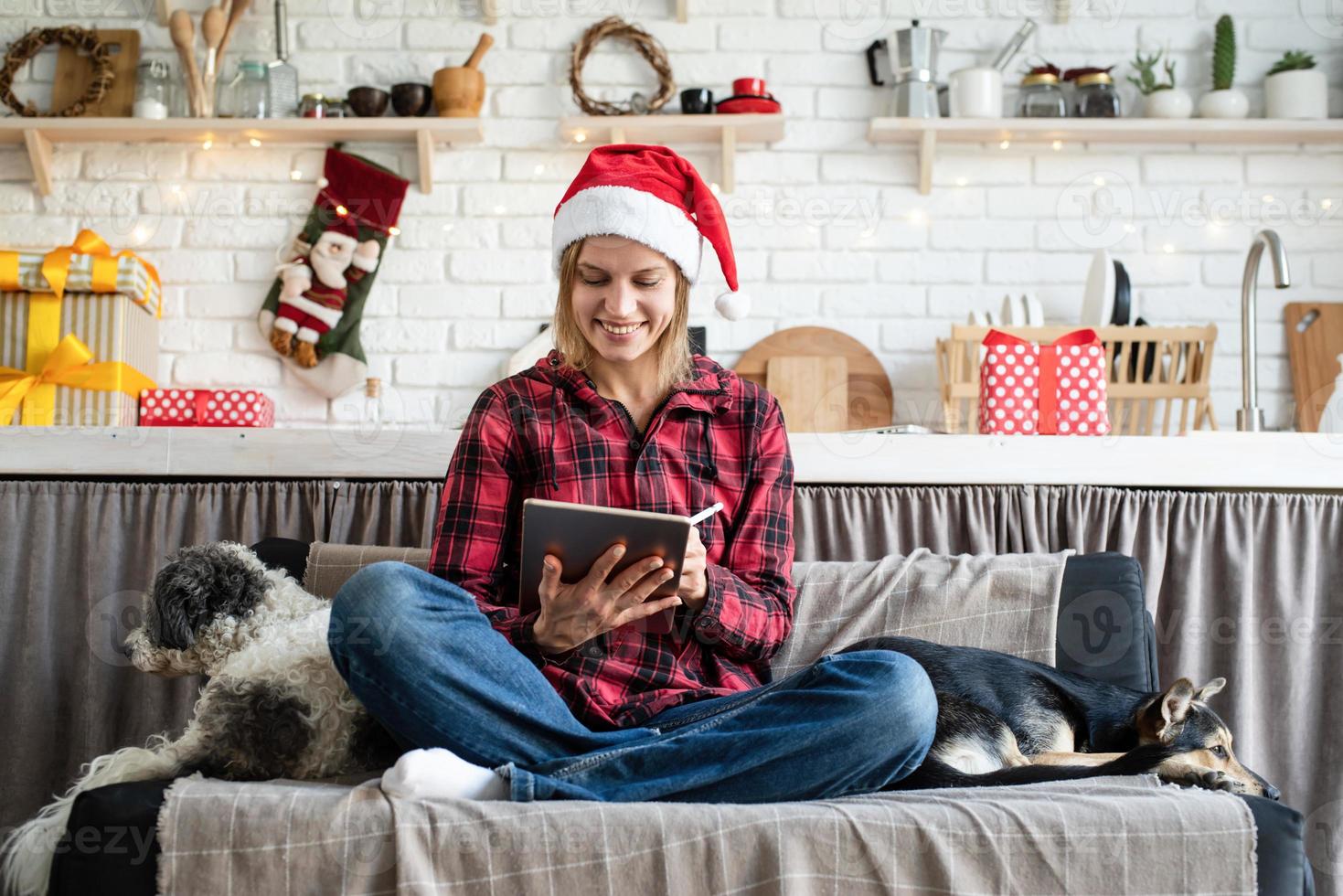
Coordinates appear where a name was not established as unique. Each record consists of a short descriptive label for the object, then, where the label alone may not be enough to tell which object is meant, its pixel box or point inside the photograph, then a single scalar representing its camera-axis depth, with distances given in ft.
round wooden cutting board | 9.62
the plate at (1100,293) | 9.10
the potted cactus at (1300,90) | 9.42
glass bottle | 9.46
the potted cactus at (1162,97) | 9.45
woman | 4.19
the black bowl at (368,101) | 9.52
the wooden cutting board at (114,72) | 9.73
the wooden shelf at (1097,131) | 9.36
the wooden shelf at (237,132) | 9.43
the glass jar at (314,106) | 9.52
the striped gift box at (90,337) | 8.66
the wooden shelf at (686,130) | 9.33
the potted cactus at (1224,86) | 9.45
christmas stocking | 9.53
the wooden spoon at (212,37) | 9.44
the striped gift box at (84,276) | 8.60
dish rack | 8.43
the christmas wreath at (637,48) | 9.50
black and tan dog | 4.50
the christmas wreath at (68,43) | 9.58
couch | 3.70
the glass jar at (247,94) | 9.57
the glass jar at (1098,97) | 9.45
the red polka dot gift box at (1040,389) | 7.69
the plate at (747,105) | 9.37
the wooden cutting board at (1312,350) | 9.45
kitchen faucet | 8.34
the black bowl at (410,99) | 9.52
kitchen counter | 7.30
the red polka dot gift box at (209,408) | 8.52
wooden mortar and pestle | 9.43
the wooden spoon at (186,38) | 9.37
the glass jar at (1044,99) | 9.50
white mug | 9.45
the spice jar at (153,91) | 9.52
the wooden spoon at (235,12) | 9.65
